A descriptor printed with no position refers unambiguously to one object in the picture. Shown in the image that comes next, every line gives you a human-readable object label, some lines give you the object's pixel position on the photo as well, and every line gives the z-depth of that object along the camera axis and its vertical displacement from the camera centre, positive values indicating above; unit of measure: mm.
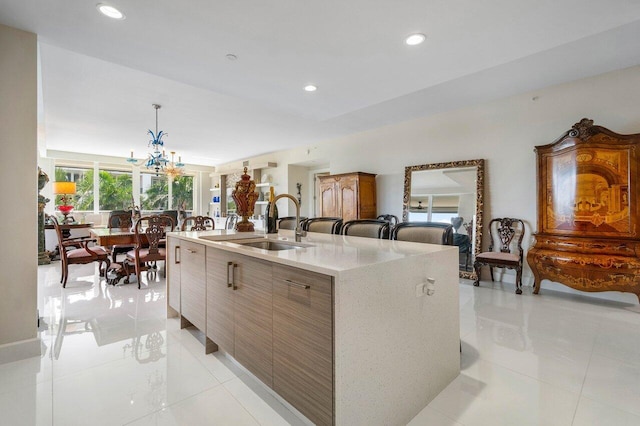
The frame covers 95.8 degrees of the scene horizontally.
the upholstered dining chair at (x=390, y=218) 5398 -65
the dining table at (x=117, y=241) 3854 -341
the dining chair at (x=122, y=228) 4727 -211
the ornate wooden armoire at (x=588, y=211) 3094 +20
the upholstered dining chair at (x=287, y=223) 3914 -106
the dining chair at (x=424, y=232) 2164 -147
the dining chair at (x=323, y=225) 3293 -121
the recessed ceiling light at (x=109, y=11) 2062 +1505
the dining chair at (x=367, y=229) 2783 -139
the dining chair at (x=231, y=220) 6462 -99
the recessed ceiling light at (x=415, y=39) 2461 +1520
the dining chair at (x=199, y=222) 5289 -113
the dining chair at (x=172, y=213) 7941 +85
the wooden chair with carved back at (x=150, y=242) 3977 -373
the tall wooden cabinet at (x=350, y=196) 5441 +375
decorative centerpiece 2516 +153
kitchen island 1166 -529
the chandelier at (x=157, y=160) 4603 +935
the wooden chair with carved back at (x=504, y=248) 3748 -487
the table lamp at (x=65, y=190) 6000 +565
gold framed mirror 4352 +245
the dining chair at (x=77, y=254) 3943 -537
